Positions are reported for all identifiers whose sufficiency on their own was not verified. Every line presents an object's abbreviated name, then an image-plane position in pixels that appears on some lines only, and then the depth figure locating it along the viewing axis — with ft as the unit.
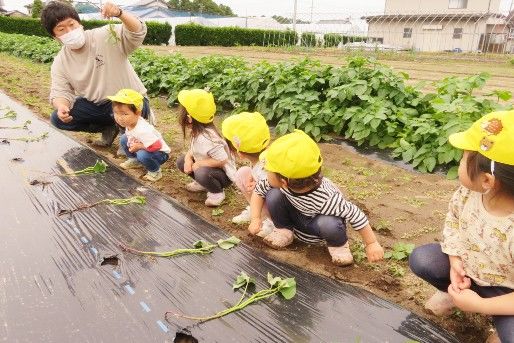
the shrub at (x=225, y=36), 81.92
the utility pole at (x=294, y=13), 90.03
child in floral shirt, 4.84
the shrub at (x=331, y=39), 77.29
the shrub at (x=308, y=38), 76.88
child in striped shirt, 6.74
